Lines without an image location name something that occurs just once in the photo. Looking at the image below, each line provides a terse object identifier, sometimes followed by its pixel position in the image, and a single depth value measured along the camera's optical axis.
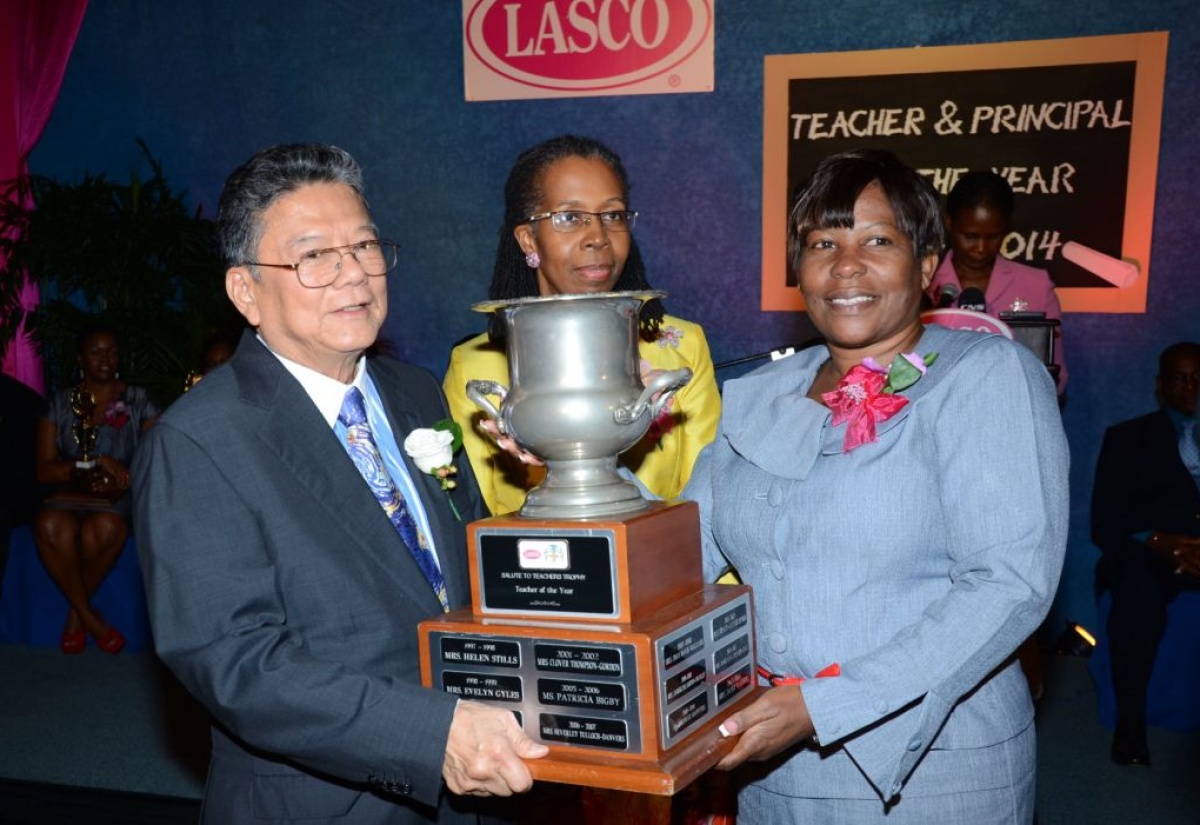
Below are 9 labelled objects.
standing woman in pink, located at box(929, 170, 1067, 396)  4.73
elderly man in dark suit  1.55
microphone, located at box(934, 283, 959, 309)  3.86
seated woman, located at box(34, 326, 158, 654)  5.64
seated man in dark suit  4.24
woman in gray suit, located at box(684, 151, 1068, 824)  1.62
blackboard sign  5.38
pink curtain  7.09
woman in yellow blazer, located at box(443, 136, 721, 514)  2.43
